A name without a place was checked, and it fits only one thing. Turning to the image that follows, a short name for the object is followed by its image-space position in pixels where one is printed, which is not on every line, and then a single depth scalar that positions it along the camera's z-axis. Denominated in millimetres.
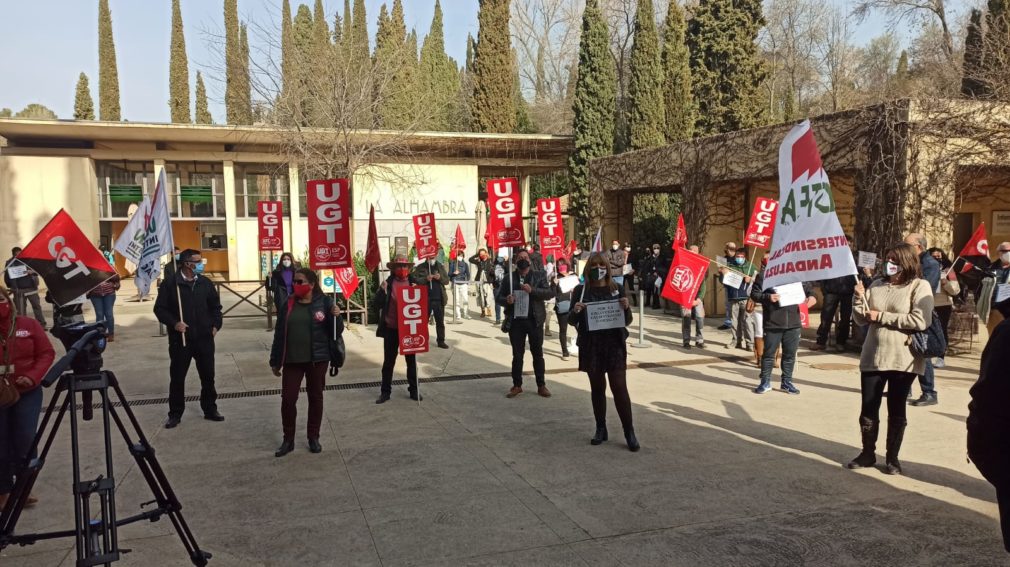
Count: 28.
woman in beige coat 5535
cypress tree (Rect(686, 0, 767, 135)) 29094
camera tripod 3395
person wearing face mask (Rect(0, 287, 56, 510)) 4754
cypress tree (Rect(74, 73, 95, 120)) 47125
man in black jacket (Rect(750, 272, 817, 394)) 8688
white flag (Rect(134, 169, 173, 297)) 8391
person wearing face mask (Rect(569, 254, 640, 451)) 6457
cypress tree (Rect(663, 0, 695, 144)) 32125
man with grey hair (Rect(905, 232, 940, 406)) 8031
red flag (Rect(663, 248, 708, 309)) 11562
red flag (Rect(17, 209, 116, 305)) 6441
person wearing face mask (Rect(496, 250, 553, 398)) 8766
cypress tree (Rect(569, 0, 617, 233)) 30344
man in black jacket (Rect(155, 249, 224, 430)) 7543
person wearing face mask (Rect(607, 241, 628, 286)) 16016
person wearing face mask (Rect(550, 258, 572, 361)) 11305
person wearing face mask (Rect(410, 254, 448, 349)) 13219
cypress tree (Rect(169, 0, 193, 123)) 42156
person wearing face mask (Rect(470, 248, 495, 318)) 17047
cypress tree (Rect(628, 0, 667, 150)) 30812
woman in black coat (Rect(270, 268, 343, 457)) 6465
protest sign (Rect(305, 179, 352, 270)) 8773
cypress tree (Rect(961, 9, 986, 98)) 22003
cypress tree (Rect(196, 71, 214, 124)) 48559
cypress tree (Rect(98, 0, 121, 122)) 40784
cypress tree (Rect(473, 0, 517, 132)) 35969
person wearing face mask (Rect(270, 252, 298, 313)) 12031
